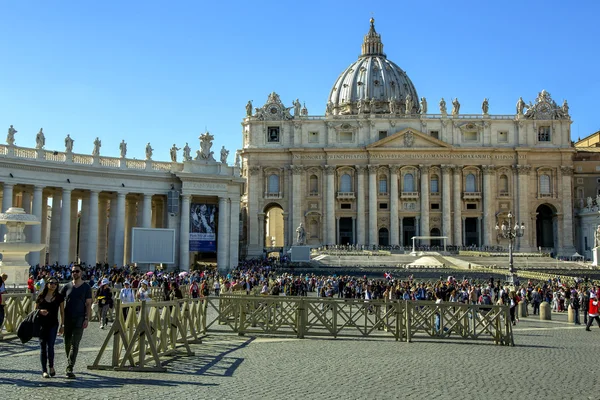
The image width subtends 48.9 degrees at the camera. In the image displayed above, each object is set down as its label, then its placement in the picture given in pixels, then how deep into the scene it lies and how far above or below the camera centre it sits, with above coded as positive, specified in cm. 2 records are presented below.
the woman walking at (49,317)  1135 -122
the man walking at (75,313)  1172 -116
